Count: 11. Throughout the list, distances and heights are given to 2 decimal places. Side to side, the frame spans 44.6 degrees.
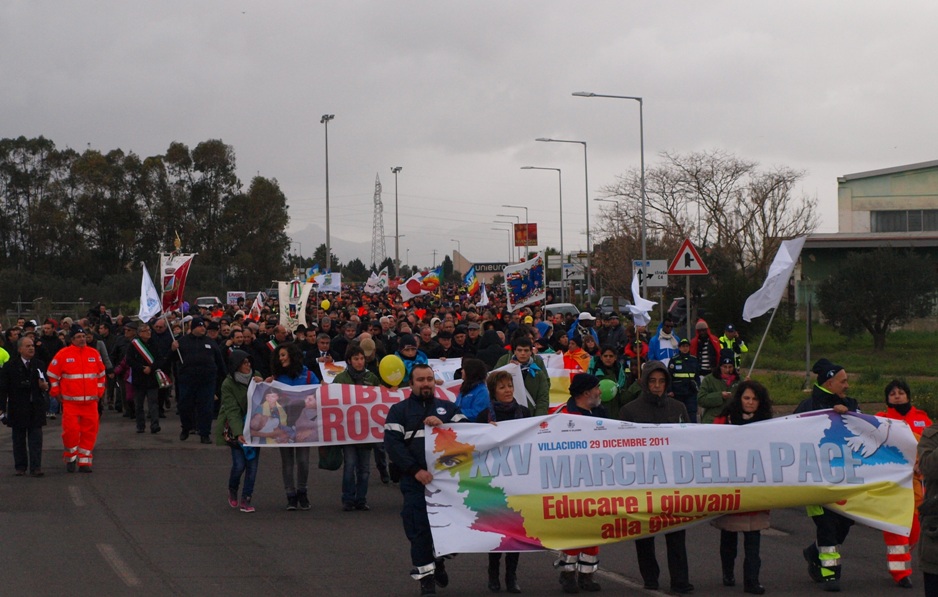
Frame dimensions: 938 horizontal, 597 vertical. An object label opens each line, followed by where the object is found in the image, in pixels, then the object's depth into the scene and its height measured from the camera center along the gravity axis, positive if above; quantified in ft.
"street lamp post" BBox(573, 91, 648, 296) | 115.69 +18.58
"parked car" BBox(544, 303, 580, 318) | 123.67 -0.65
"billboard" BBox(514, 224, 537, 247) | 224.94 +13.83
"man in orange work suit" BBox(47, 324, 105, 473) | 46.83 -3.51
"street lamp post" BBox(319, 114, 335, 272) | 191.65 +31.23
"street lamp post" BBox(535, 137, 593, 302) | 163.61 +7.14
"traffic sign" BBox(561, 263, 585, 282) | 173.88 +4.62
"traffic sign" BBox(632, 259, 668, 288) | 78.59 +1.99
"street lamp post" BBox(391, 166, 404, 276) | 296.10 +16.23
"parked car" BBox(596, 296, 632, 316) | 163.53 -0.20
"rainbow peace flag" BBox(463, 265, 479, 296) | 147.90 +2.77
